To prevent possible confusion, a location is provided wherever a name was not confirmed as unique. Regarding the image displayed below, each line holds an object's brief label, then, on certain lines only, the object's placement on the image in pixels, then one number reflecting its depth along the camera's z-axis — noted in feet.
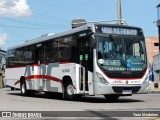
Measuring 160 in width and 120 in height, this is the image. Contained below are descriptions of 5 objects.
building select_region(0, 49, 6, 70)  219.75
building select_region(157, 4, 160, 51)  212.62
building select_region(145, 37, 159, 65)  349.86
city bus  59.52
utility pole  99.96
